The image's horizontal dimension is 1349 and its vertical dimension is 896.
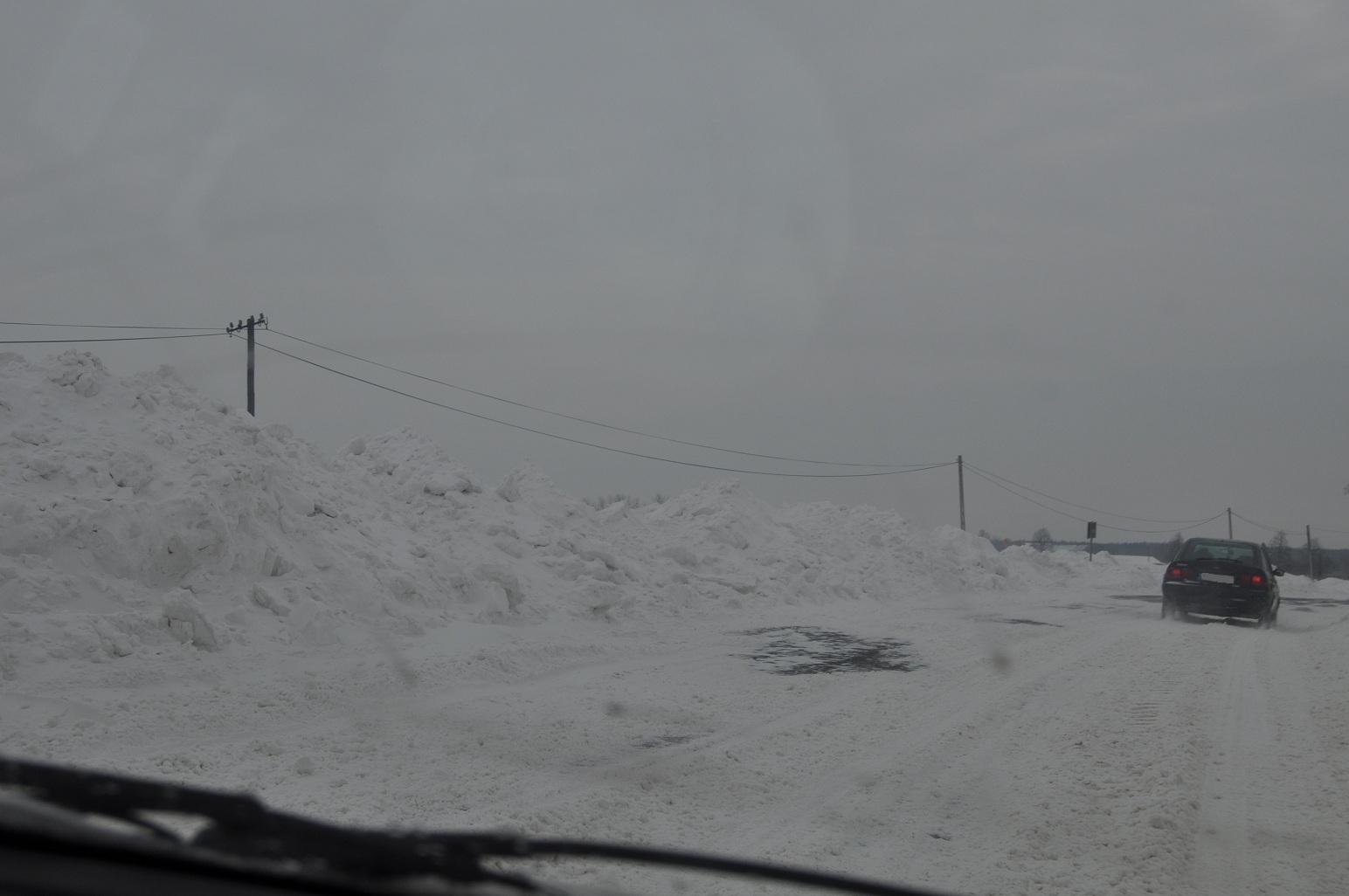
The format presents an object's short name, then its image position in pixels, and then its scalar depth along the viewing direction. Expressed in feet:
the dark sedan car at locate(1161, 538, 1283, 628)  50.16
